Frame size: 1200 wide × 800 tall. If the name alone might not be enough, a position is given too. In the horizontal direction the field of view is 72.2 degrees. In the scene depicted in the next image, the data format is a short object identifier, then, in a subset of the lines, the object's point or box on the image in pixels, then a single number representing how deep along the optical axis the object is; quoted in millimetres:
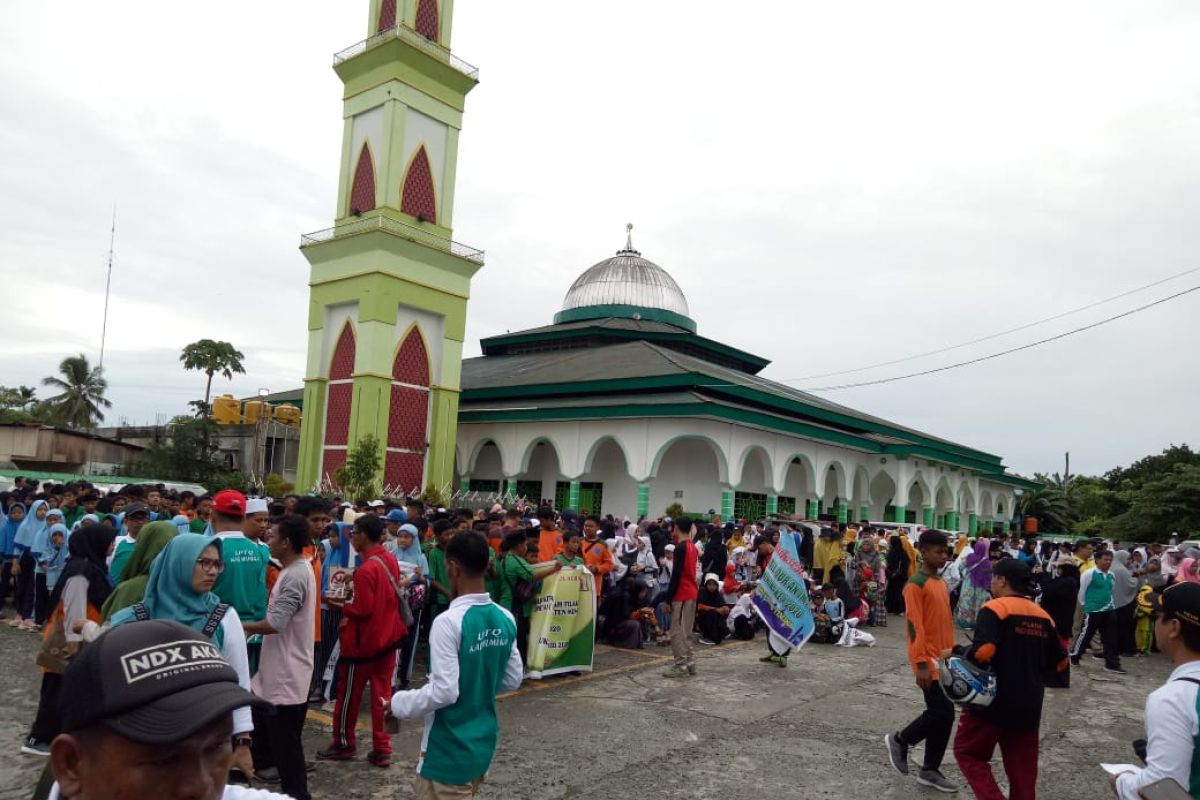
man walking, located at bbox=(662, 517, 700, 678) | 8852
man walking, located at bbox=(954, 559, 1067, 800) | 4727
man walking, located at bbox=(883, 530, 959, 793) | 5750
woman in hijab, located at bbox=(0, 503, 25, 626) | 10742
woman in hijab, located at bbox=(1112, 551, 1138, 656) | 12047
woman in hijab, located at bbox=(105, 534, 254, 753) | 3373
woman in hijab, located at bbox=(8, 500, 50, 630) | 10047
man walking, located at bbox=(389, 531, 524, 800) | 3475
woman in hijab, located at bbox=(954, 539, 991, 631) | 12805
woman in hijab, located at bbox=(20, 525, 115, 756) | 4857
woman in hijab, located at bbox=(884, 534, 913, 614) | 15406
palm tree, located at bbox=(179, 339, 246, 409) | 52281
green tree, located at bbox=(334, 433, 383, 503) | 24766
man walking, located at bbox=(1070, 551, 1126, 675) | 11281
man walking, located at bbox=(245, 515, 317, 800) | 4562
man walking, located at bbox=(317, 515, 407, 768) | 5641
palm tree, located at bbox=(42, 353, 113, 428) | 57688
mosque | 26453
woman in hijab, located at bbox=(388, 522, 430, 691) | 7910
